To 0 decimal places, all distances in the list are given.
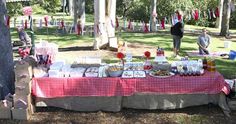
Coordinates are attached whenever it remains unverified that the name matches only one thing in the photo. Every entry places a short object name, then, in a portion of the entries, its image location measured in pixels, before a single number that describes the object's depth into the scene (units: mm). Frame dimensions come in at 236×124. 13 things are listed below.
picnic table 5826
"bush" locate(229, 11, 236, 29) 23176
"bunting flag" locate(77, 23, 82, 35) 15822
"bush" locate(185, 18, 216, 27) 23230
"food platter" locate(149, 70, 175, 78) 5892
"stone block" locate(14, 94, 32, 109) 5662
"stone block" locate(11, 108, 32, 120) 5650
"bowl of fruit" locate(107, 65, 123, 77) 5917
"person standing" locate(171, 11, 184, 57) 10162
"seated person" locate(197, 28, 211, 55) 11008
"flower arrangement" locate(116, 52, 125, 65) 6308
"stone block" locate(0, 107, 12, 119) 5671
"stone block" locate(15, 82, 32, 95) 5668
